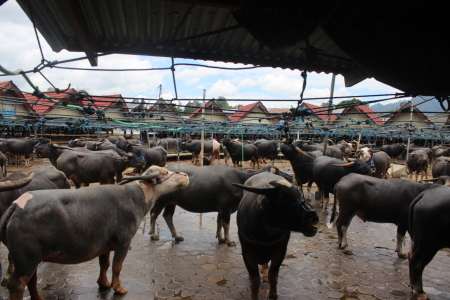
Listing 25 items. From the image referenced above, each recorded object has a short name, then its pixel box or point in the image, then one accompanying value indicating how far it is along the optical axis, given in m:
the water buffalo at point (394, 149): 21.72
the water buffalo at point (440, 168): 11.03
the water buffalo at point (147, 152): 15.12
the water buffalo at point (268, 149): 20.64
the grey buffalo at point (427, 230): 4.22
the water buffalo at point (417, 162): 15.28
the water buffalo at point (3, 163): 10.57
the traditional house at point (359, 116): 26.86
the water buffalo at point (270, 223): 3.37
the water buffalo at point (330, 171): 8.54
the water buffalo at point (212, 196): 6.49
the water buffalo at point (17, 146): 17.07
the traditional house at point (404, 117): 27.01
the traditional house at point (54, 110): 21.72
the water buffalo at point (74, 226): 3.42
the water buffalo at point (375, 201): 5.98
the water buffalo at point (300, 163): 11.36
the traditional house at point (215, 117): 27.72
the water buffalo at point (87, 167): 10.16
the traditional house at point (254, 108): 26.92
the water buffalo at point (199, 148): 21.30
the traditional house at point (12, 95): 18.87
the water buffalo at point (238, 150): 19.47
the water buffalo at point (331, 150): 15.28
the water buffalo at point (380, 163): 13.96
